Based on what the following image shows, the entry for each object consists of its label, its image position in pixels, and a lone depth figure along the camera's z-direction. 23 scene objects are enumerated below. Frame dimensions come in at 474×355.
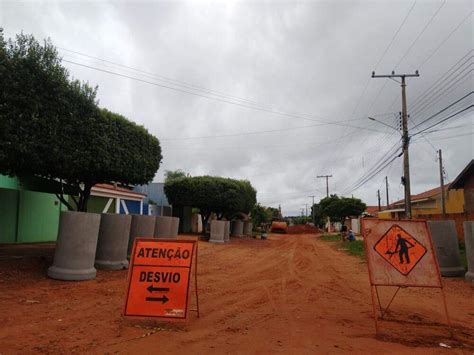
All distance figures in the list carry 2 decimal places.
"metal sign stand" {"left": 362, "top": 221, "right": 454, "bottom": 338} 5.68
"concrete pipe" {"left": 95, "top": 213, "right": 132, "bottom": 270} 11.46
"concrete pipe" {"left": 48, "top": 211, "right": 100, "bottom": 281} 9.69
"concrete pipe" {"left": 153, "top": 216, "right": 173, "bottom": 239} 14.82
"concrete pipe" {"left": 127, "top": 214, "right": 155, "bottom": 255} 12.96
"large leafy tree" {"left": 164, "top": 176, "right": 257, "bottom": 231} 31.00
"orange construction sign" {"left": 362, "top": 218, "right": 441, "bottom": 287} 6.11
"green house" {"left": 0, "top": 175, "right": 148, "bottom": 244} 15.90
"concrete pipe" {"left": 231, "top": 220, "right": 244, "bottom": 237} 38.47
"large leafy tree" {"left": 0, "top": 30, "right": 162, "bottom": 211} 9.21
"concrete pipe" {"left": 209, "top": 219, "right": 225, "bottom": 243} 27.66
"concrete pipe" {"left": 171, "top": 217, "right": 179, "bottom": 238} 16.05
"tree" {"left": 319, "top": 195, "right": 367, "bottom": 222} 59.06
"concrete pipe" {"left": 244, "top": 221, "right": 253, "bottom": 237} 42.72
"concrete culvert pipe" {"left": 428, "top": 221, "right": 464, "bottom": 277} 12.55
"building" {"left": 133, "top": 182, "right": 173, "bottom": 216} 40.31
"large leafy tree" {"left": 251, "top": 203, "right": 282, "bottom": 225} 61.53
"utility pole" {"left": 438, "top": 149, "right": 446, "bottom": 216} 33.62
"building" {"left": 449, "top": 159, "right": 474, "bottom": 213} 28.27
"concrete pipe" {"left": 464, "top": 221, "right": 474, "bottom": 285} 11.27
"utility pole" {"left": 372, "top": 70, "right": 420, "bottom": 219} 22.67
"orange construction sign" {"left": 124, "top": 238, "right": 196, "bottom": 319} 6.12
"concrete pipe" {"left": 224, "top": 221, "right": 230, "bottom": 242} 29.36
